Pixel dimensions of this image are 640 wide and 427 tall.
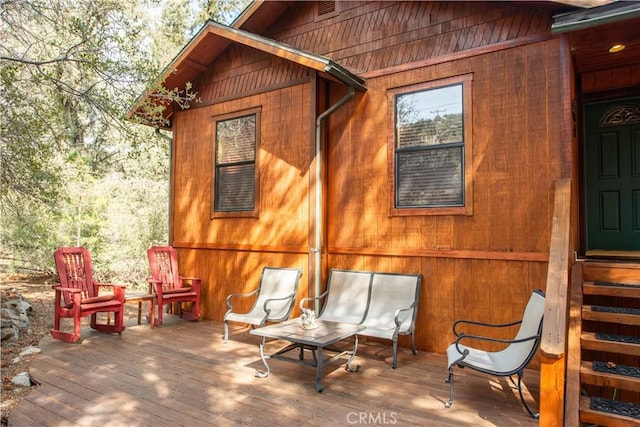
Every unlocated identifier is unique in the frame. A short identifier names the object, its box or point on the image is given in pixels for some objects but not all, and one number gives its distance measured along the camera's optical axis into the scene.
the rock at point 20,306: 6.16
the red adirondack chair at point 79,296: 4.86
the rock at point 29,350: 4.41
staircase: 2.49
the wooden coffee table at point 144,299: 5.57
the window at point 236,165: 6.02
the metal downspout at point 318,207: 5.23
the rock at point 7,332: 4.86
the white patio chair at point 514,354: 3.02
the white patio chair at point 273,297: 4.88
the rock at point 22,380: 3.55
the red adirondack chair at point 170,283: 5.79
